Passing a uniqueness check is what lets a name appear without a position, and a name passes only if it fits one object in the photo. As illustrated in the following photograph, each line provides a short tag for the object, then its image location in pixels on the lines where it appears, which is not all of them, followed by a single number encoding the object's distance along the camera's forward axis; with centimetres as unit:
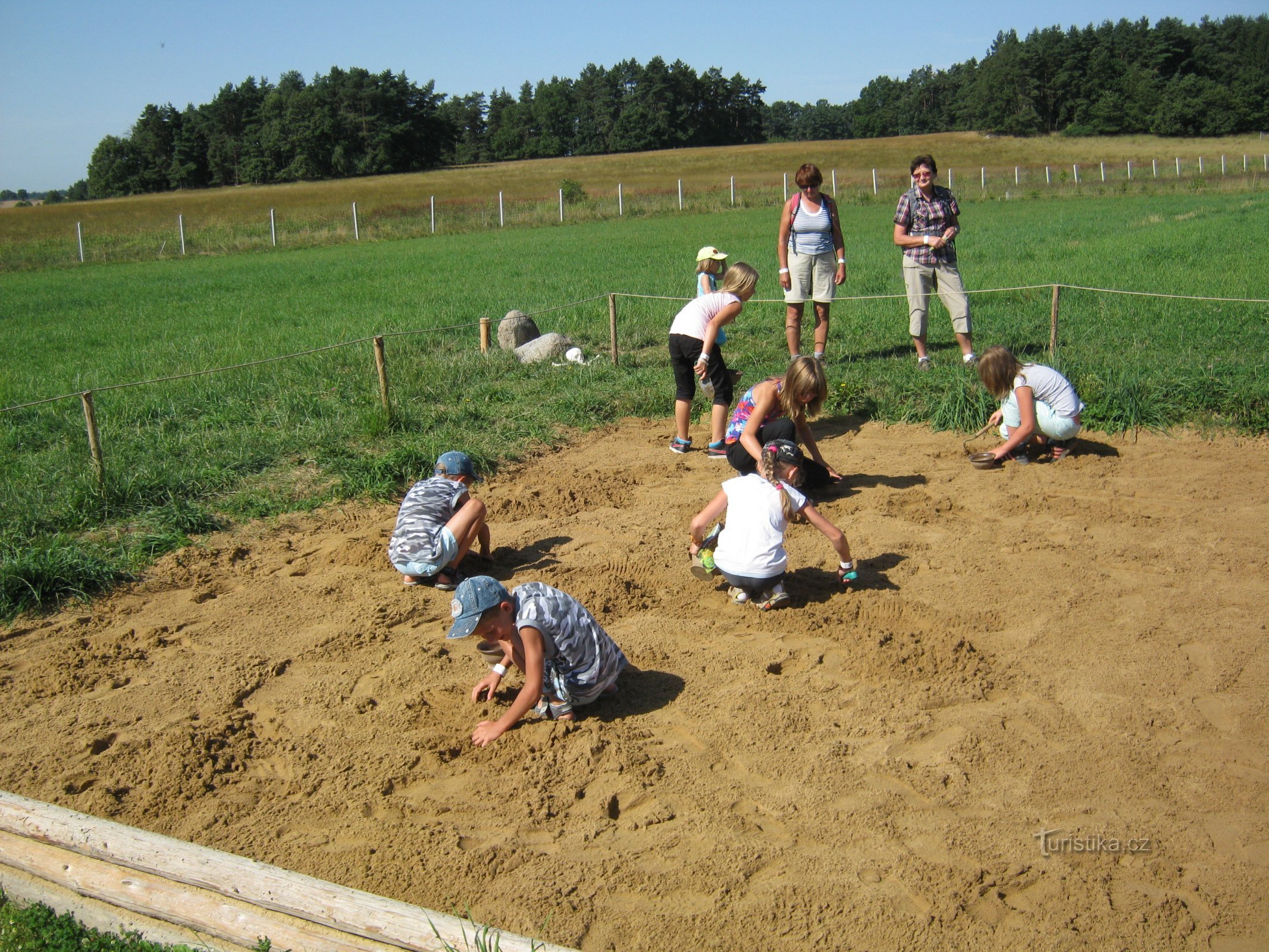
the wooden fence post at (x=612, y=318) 1045
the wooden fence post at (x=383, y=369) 824
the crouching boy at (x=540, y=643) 390
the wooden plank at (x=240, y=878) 272
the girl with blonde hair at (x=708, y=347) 744
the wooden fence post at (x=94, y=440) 669
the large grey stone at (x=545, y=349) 1096
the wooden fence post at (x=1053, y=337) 893
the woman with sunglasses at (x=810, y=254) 949
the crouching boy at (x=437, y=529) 570
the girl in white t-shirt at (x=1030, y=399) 711
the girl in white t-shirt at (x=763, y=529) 517
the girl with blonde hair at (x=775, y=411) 616
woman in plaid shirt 930
